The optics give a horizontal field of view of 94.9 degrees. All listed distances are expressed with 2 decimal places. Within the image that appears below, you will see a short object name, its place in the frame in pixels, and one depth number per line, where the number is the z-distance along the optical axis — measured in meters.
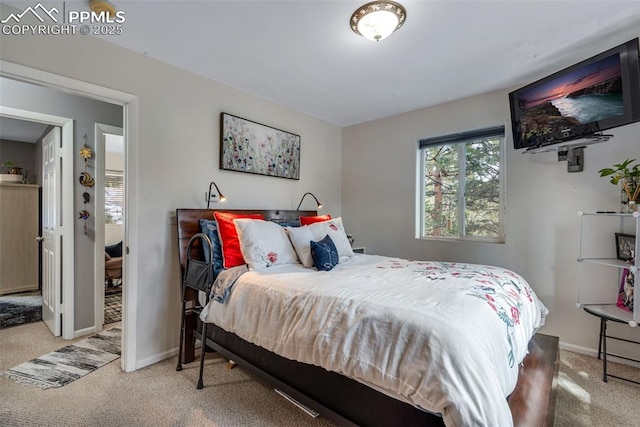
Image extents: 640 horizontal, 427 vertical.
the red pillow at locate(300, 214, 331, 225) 3.21
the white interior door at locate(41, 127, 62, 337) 2.91
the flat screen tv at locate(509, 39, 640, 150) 1.93
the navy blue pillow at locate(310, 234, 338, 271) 2.31
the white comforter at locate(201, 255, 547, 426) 1.09
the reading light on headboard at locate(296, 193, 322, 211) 3.80
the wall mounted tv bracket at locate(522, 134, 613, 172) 2.48
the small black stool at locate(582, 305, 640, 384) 2.12
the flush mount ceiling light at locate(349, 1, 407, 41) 1.78
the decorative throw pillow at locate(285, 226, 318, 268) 2.42
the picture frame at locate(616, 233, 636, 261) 2.26
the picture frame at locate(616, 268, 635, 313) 2.22
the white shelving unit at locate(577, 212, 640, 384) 2.36
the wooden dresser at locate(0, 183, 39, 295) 4.38
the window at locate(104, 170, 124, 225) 5.84
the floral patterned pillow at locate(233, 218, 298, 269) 2.25
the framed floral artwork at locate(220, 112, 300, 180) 2.96
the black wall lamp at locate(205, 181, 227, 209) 2.81
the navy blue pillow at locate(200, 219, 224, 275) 2.31
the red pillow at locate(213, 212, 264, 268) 2.33
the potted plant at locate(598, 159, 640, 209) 2.14
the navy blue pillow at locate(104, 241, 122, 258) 4.95
